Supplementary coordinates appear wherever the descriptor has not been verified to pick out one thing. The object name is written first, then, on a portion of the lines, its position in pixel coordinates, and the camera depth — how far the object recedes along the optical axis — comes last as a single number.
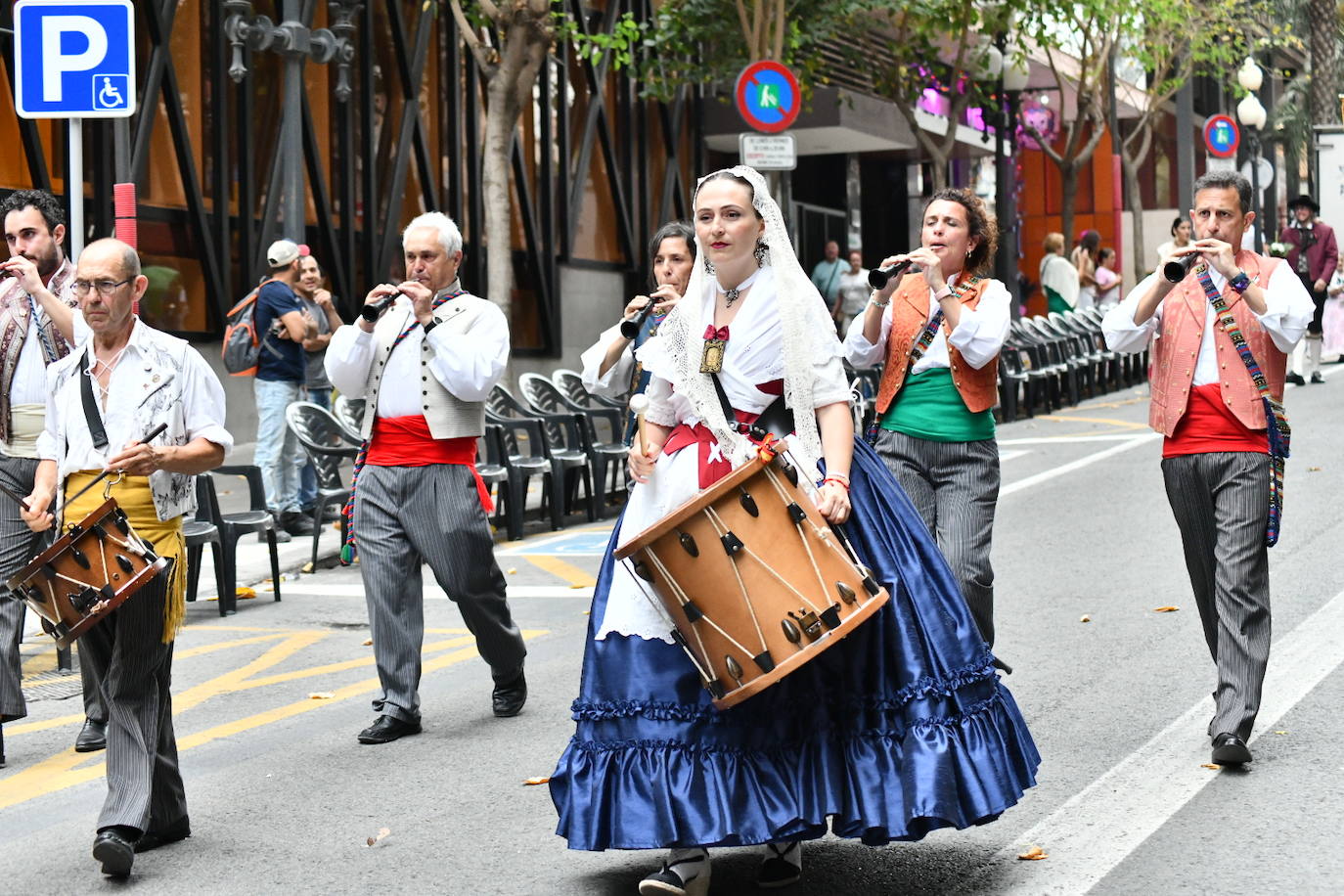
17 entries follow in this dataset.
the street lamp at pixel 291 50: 13.55
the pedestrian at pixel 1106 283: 27.38
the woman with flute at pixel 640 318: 6.23
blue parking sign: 9.38
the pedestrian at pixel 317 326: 13.27
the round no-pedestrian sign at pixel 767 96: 16.33
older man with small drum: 5.46
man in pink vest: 6.29
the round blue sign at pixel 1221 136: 32.03
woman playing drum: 4.70
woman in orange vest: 6.70
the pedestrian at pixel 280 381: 12.91
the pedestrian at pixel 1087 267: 27.48
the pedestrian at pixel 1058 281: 25.27
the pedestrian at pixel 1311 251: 22.55
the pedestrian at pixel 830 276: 27.81
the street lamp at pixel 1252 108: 34.06
